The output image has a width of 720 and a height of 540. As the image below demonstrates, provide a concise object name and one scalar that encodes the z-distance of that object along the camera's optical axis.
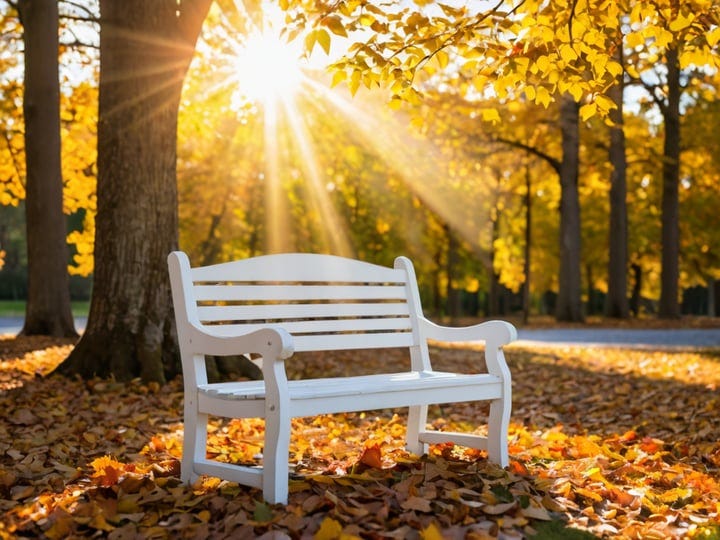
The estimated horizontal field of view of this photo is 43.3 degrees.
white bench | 3.79
